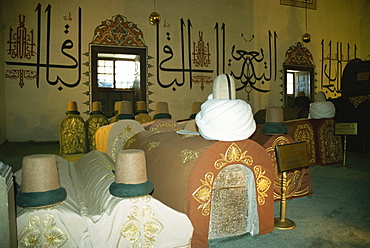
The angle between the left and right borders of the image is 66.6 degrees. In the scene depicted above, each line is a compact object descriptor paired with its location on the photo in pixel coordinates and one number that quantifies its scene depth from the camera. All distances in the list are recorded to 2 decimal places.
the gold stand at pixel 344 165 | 4.55
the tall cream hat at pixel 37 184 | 1.40
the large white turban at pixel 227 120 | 1.83
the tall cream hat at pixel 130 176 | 1.51
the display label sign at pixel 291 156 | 2.12
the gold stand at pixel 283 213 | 2.28
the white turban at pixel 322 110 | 4.69
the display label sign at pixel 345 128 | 4.30
